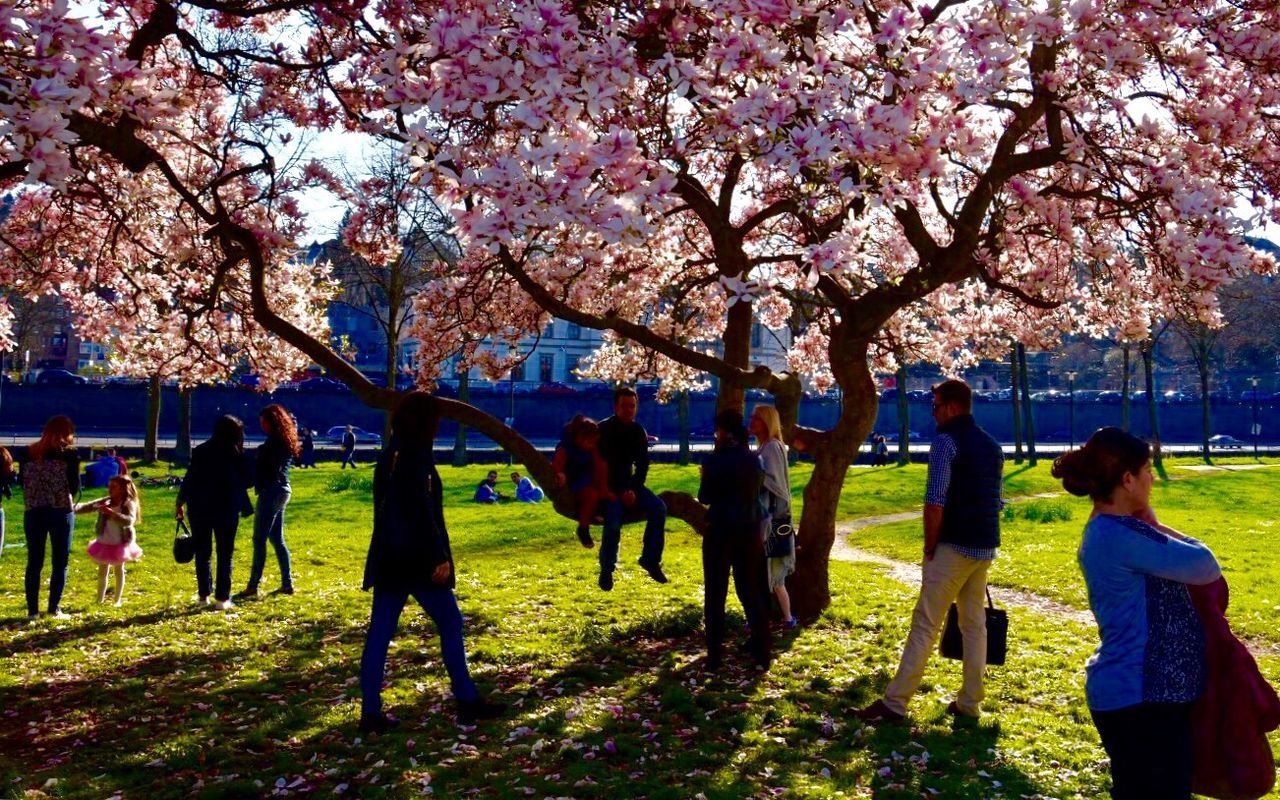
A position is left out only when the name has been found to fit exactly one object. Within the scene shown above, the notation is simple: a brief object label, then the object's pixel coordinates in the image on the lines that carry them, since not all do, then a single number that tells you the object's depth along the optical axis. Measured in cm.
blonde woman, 933
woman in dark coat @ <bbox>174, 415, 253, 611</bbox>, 1105
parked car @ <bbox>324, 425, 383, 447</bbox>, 6206
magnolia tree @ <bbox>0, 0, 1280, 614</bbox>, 634
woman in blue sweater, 385
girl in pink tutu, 1123
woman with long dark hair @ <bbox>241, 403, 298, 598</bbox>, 1127
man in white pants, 691
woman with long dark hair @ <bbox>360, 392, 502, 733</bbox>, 664
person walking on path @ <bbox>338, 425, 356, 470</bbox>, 3941
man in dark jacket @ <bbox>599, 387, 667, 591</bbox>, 953
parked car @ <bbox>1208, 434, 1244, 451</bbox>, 7411
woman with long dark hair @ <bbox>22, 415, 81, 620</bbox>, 1030
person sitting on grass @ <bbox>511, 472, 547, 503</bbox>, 2498
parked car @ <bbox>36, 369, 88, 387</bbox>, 6048
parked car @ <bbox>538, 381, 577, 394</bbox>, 7312
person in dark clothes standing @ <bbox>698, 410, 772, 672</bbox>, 845
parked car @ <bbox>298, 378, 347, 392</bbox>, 6738
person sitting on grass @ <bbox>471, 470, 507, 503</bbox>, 2481
